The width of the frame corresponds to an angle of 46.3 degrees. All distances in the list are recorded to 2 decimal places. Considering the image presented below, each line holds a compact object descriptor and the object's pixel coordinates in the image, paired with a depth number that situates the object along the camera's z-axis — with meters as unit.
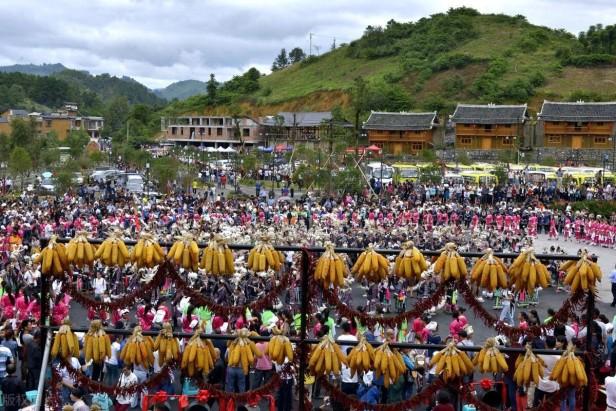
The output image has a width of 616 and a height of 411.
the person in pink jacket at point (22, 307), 11.87
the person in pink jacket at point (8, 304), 11.97
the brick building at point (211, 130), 73.50
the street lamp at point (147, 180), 35.65
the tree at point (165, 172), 37.22
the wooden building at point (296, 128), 68.19
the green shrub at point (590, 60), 73.62
